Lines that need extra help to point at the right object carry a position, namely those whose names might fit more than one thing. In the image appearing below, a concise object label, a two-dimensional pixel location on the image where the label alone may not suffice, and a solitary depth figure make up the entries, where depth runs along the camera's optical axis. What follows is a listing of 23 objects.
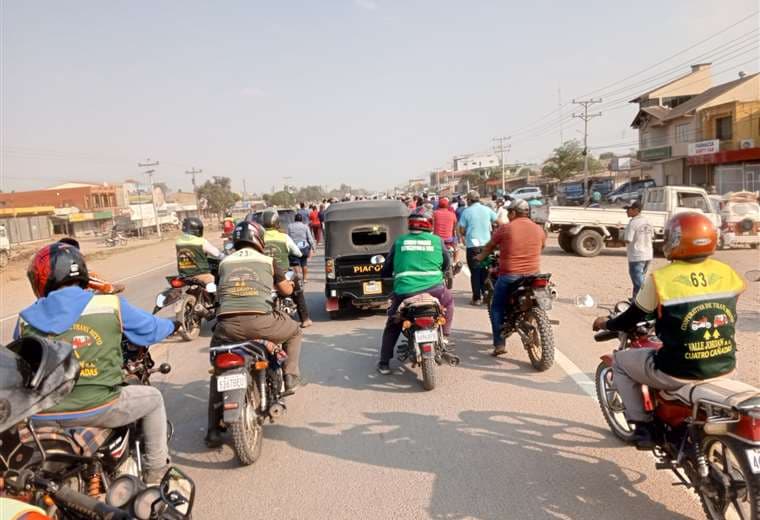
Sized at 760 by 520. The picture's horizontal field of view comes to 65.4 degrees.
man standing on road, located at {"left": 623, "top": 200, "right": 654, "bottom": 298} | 9.20
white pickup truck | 17.81
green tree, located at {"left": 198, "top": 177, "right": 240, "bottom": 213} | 93.44
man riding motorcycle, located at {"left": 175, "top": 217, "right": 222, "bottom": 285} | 9.39
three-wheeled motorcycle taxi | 9.72
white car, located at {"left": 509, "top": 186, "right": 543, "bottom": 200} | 55.72
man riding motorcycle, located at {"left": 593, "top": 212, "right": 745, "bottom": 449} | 3.33
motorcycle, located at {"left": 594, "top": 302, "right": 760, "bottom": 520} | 2.88
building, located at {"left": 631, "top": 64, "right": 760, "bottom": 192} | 40.22
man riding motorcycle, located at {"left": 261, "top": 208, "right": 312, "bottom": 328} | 9.45
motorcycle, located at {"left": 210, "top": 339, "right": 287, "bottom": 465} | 4.30
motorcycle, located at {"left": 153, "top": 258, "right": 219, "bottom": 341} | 8.88
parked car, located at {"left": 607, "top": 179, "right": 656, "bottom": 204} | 39.81
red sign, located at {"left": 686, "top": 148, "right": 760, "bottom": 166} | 35.56
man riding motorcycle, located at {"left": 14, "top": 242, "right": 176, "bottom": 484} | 3.23
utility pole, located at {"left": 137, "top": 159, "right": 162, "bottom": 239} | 51.03
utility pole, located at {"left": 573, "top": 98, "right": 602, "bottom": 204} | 51.23
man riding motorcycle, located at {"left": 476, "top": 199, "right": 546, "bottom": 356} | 6.85
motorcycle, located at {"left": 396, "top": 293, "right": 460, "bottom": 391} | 5.86
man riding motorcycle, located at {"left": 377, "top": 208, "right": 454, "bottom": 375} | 6.43
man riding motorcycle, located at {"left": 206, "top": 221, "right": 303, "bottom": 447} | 4.80
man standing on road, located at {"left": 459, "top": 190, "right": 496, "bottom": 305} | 10.59
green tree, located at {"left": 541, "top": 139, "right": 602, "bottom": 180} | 71.31
